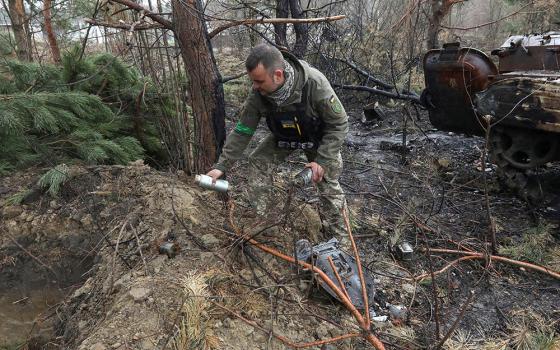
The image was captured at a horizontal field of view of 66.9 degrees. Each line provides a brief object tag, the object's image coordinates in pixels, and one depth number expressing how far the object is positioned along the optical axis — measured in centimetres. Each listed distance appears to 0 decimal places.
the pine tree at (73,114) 354
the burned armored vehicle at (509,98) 420
